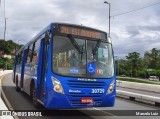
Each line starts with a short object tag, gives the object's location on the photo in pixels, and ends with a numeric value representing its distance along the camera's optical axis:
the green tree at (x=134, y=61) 66.77
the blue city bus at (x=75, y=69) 4.71
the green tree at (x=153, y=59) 68.66
